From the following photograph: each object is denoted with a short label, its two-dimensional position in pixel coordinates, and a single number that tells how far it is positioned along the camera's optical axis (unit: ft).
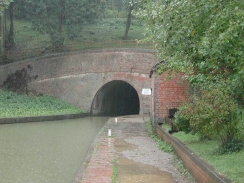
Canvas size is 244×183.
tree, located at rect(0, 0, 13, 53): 75.15
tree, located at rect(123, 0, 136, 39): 125.65
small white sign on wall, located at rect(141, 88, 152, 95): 64.85
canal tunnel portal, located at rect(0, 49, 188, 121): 87.20
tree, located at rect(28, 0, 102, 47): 104.68
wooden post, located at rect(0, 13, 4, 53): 98.64
